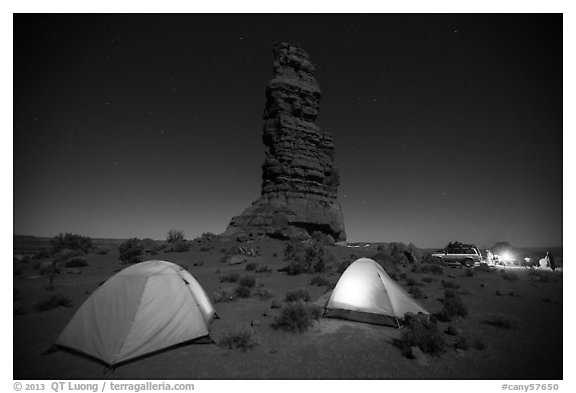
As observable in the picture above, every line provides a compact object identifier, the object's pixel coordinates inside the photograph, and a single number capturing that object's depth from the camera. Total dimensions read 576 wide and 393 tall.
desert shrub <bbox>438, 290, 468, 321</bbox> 8.88
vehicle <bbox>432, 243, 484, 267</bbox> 23.23
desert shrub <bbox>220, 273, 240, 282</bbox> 15.56
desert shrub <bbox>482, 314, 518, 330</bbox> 8.10
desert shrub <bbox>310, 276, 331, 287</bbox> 14.78
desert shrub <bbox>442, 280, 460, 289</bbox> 14.29
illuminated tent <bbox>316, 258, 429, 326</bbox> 8.03
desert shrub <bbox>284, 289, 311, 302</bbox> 11.01
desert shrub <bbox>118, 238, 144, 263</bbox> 21.95
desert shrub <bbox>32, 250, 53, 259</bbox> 23.25
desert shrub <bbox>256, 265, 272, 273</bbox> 19.54
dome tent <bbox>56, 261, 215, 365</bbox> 5.59
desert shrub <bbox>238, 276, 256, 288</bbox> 13.81
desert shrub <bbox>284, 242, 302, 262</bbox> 26.89
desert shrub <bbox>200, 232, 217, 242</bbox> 36.84
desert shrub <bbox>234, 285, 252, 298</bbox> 11.98
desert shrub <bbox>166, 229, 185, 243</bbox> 37.84
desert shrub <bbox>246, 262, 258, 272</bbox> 20.55
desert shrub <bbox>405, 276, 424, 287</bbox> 14.71
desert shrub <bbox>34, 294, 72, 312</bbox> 9.24
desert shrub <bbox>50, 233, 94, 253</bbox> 27.47
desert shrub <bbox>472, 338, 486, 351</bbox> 6.47
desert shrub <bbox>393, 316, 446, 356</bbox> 6.17
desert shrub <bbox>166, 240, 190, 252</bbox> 28.97
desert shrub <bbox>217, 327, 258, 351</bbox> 6.52
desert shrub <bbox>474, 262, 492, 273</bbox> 21.03
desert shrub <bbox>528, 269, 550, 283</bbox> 16.91
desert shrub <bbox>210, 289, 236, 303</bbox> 11.10
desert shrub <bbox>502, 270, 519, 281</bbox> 17.39
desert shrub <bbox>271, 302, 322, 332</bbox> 7.69
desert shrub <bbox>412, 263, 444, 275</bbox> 19.28
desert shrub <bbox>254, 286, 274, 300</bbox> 11.74
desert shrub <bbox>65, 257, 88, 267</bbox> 19.23
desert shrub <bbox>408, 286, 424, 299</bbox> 12.14
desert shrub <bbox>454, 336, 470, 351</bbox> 6.39
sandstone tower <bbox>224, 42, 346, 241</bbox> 41.09
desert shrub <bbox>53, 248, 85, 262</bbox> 21.95
